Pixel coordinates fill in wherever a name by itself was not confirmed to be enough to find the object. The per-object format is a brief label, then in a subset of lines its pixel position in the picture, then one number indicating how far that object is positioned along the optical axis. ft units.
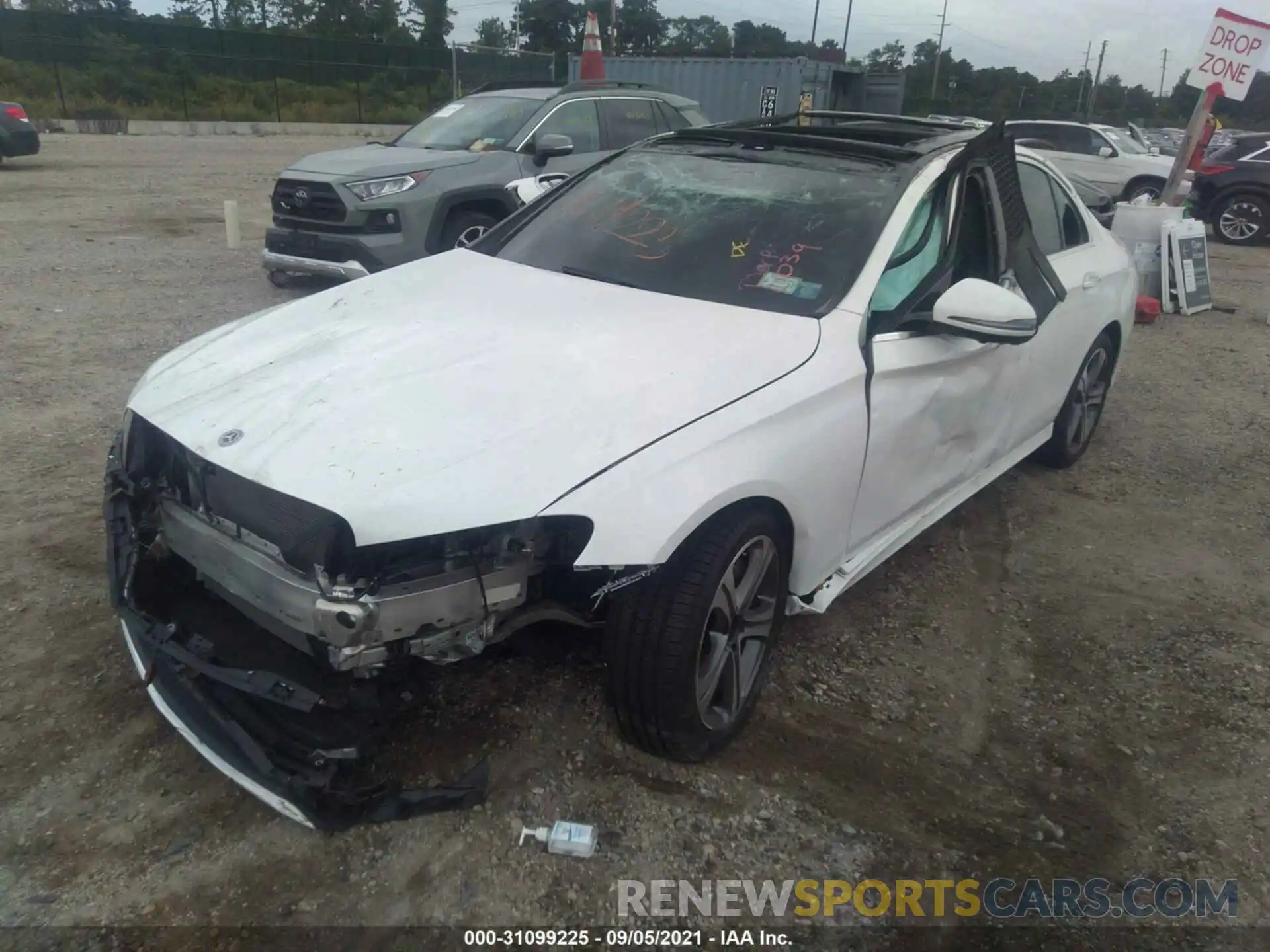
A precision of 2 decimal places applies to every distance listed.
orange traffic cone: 50.47
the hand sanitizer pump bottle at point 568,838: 7.94
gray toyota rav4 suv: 24.67
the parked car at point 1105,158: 51.37
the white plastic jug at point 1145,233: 32.27
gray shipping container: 63.57
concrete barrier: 82.07
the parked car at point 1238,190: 47.34
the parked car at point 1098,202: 33.83
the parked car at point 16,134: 49.44
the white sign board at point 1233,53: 30.30
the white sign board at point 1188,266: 31.83
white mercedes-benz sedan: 7.38
